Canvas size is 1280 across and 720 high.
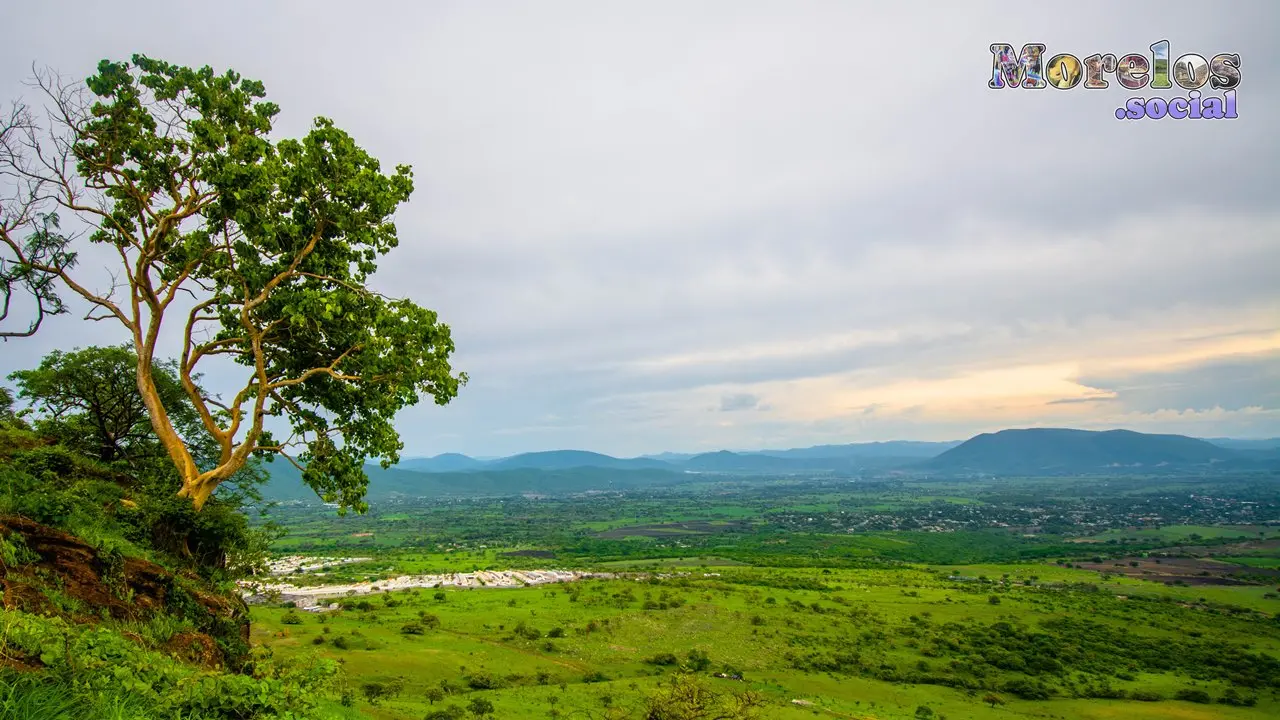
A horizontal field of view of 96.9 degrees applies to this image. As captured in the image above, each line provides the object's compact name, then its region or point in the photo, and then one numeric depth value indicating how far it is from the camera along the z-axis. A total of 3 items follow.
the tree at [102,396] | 23.17
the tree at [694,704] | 27.45
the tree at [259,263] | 15.27
